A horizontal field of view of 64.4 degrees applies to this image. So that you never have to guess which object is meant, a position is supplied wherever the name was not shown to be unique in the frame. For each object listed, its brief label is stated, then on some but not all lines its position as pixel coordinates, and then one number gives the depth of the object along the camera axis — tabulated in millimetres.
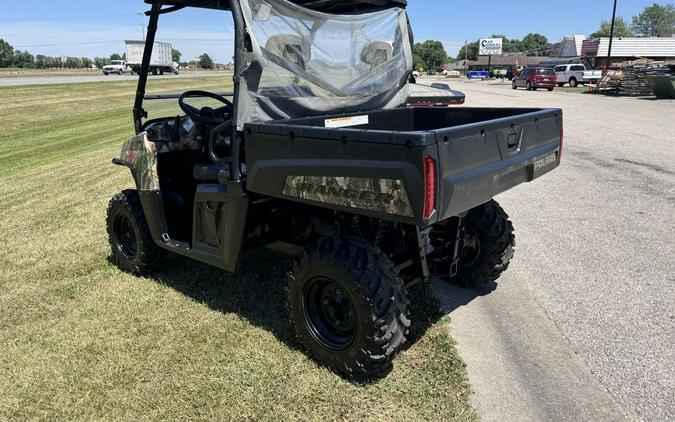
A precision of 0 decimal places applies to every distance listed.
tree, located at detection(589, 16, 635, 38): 128250
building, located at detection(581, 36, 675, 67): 63344
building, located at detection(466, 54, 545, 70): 109375
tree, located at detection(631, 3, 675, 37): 124750
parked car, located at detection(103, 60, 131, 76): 65806
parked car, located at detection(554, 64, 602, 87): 42375
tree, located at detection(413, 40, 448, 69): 155875
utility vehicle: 2693
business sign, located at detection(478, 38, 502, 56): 97750
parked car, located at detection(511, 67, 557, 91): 36969
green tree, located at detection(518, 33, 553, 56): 187975
